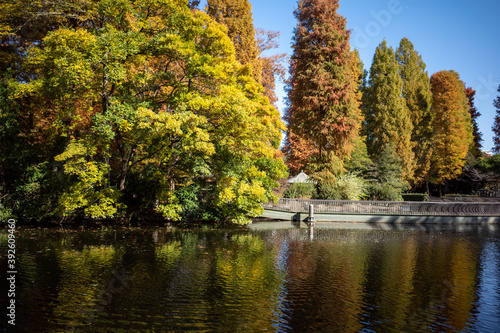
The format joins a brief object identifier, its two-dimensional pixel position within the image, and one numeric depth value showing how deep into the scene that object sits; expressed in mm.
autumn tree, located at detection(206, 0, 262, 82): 27438
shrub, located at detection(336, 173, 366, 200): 27938
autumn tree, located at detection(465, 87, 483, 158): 48281
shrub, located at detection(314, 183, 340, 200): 26984
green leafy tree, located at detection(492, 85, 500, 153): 40997
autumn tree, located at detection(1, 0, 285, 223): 16422
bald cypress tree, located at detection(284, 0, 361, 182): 27906
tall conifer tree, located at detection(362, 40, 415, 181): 37312
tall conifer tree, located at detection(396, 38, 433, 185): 40938
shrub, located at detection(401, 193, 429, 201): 34406
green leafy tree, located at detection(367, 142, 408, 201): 29984
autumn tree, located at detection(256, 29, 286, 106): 32062
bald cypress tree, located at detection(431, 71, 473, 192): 40031
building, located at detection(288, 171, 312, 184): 27719
